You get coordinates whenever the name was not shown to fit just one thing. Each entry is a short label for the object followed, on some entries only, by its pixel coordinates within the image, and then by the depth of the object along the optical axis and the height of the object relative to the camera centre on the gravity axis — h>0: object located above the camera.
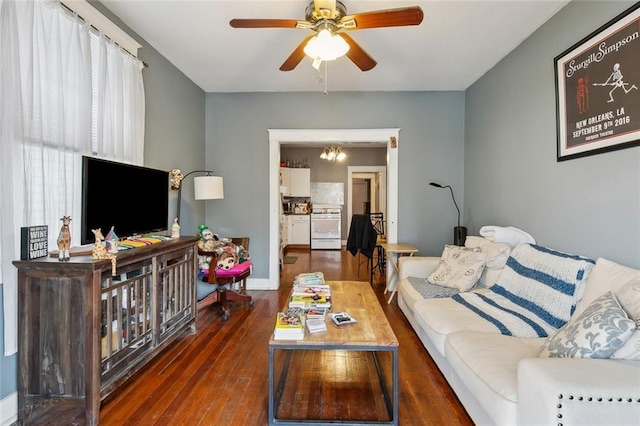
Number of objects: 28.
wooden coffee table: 1.62 -0.70
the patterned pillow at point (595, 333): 1.28 -0.53
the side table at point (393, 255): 3.71 -0.60
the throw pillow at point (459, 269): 2.71 -0.54
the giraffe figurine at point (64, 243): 1.68 -0.19
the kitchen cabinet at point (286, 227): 7.75 -0.49
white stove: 7.90 -0.52
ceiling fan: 1.88 +1.19
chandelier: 7.06 +1.25
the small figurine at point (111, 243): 1.84 -0.21
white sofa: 1.06 -0.72
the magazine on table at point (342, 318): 1.85 -0.66
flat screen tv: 1.88 +0.06
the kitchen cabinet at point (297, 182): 7.80 +0.66
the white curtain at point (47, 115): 1.63 +0.57
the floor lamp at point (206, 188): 3.46 +0.23
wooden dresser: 1.64 -0.71
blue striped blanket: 1.88 -0.57
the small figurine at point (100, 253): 1.73 -0.26
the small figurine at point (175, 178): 3.32 +0.32
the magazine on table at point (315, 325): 1.75 -0.67
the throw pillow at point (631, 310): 1.27 -0.46
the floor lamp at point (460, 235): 3.71 -0.31
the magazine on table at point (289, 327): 1.65 -0.65
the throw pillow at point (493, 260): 2.66 -0.44
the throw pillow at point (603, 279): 1.60 -0.37
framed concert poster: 1.80 +0.78
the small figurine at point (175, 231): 2.77 -0.21
